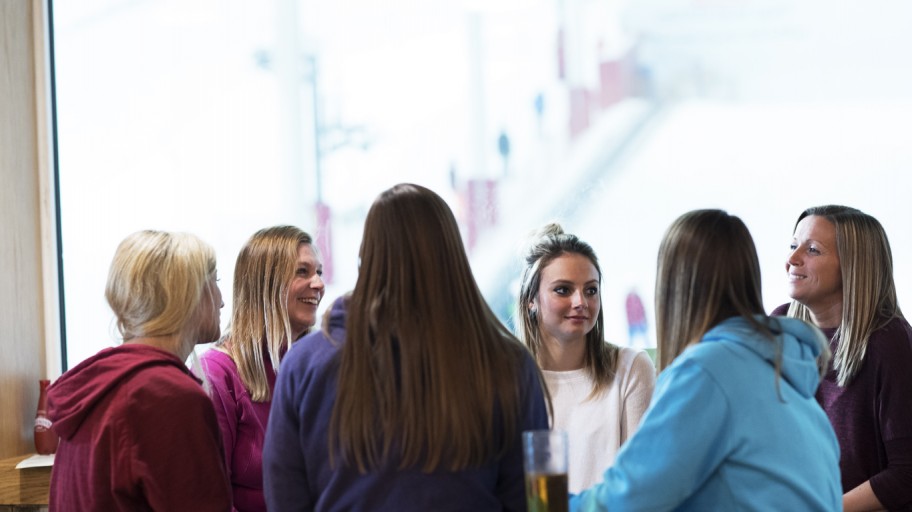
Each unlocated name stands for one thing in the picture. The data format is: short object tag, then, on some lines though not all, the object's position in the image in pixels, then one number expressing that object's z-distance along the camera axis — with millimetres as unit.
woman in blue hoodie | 3907
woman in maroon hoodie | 4136
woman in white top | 4707
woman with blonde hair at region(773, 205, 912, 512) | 4593
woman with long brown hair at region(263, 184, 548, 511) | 3917
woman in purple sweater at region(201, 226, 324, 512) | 4626
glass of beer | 3847
